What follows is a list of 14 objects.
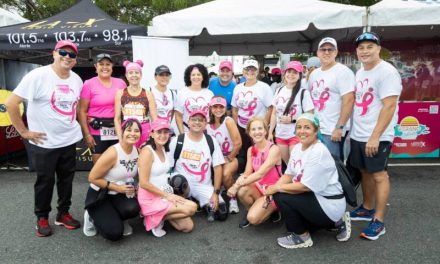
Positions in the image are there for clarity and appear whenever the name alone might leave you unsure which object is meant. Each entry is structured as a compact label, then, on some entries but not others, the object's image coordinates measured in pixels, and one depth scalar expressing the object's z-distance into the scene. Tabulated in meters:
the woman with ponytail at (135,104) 3.58
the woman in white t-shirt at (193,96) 4.14
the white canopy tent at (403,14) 4.75
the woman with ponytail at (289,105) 3.65
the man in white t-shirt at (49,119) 3.09
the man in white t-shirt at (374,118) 3.01
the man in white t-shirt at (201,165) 3.67
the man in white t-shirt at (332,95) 3.36
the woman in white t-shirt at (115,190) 3.09
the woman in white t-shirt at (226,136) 3.94
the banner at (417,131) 6.04
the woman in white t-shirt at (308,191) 2.88
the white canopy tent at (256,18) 4.88
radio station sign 5.23
